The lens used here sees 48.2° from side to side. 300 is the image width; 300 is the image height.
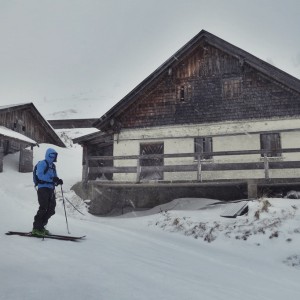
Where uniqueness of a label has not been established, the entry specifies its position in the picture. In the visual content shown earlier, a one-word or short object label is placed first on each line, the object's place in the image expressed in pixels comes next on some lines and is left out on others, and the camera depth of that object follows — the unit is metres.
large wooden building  14.39
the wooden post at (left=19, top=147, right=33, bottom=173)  22.29
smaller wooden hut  22.64
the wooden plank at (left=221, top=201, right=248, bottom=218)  9.37
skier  6.77
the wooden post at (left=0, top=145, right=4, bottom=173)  20.64
